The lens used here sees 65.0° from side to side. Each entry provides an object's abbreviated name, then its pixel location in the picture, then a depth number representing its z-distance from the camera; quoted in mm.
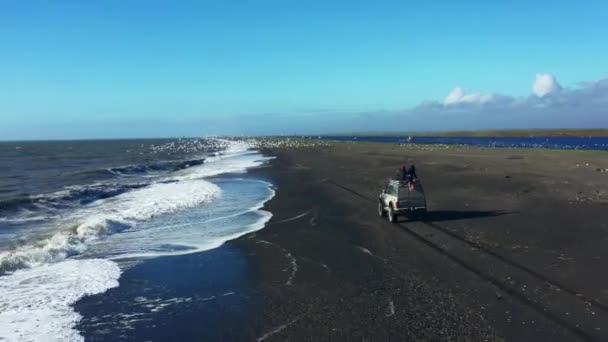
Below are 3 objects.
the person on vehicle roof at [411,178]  19719
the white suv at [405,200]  19656
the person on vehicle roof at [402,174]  20719
